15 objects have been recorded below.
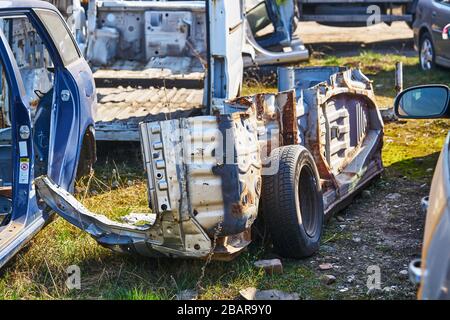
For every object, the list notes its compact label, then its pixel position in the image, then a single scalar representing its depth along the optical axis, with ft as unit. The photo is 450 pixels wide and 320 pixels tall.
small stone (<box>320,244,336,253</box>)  27.90
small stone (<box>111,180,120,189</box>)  35.74
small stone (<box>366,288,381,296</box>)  24.27
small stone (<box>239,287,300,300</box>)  23.70
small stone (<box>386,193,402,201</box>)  33.66
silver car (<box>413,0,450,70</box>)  56.38
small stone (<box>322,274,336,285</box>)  25.20
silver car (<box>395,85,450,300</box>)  13.43
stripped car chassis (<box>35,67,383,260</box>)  23.15
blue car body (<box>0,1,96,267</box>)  25.65
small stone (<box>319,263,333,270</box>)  26.26
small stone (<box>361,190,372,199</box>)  33.86
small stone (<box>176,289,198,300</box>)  23.74
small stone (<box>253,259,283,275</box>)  25.46
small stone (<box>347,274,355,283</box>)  25.38
